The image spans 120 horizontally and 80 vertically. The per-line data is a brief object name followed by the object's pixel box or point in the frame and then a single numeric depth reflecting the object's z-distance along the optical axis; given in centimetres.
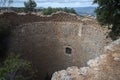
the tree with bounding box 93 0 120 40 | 483
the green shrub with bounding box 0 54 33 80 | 518
